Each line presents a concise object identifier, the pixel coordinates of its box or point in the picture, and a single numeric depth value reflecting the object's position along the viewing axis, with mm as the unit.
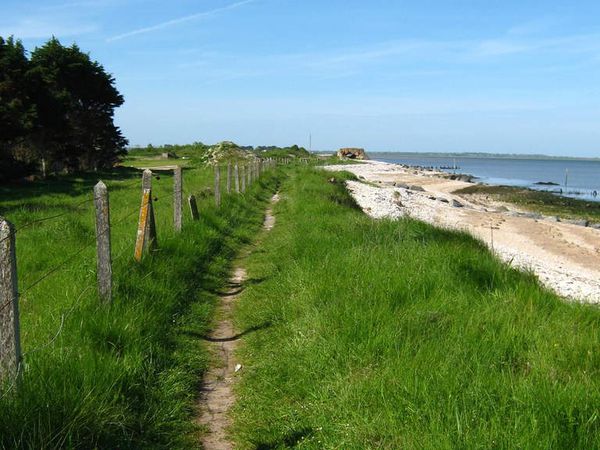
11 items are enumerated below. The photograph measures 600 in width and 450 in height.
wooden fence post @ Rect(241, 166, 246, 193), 22047
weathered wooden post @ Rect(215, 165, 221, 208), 15352
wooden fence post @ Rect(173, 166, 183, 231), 10469
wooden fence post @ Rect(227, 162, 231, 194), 19058
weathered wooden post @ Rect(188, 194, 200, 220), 11961
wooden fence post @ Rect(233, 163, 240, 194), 20550
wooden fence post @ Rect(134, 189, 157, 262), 7813
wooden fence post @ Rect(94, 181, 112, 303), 5938
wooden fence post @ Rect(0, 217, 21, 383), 3566
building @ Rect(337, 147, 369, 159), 118688
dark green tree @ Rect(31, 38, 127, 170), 31312
